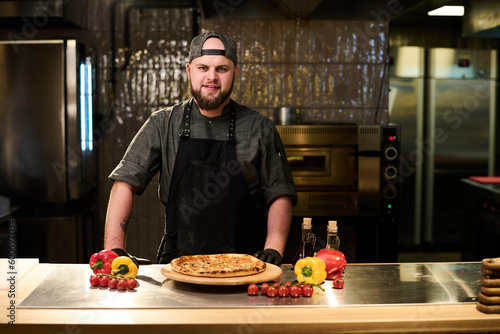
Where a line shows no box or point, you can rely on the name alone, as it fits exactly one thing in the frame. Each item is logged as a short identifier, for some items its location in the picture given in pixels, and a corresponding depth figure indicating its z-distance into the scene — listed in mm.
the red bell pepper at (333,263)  1959
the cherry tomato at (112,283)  1823
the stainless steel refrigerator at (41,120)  3973
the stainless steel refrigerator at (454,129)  5680
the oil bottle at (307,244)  2045
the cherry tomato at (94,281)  1853
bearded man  2426
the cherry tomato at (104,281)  1842
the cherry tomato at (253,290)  1754
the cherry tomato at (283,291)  1760
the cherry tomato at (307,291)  1769
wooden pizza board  1742
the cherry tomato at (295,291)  1763
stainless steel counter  1692
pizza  1780
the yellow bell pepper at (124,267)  1873
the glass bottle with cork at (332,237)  2045
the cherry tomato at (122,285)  1807
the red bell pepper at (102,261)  1911
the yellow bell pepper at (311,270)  1861
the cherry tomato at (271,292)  1749
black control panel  3857
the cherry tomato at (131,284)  1805
